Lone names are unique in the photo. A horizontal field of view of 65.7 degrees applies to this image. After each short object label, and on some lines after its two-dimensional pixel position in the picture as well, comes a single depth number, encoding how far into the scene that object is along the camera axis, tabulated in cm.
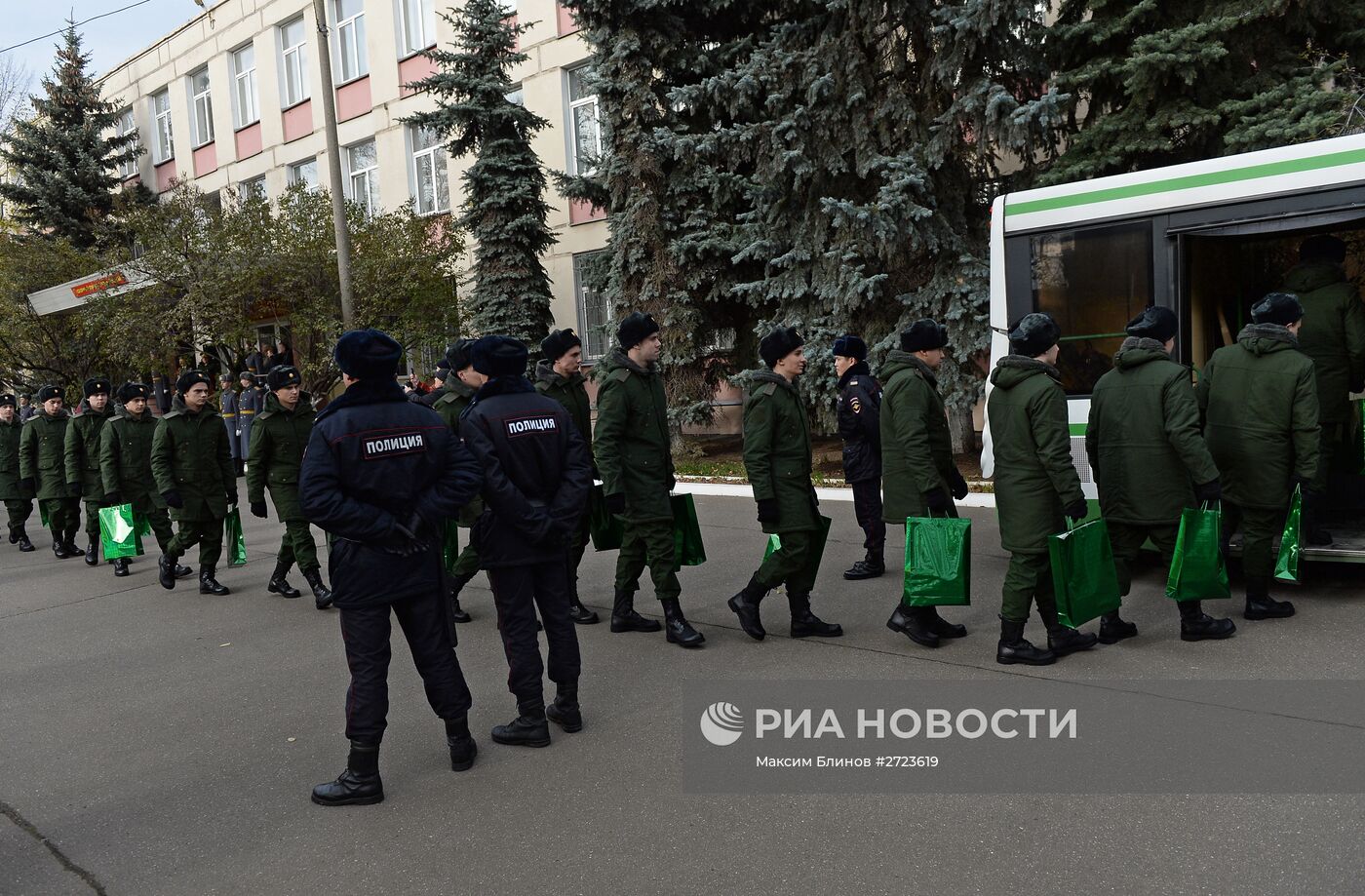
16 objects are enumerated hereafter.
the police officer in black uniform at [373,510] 413
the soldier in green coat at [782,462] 589
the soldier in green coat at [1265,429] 591
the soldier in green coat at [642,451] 609
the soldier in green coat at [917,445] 578
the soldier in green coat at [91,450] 1106
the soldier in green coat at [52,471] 1154
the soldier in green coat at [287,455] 801
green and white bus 654
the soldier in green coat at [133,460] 1004
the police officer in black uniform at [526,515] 469
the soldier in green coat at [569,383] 677
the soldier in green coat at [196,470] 855
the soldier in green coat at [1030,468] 521
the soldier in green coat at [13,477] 1239
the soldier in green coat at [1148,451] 569
